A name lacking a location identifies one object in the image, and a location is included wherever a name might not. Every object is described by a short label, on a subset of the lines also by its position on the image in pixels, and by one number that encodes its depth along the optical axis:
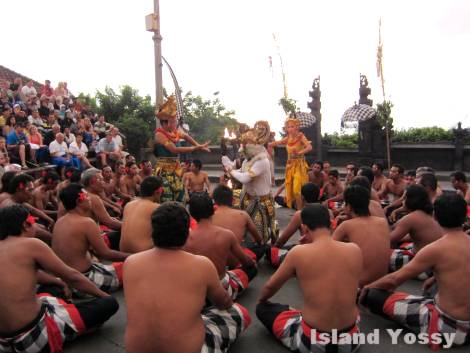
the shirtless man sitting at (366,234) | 3.61
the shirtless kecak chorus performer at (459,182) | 6.04
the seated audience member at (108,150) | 12.31
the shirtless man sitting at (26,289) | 2.76
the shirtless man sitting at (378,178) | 7.51
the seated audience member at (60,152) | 10.80
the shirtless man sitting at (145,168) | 8.05
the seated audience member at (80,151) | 11.26
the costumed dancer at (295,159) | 8.54
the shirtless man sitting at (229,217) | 4.32
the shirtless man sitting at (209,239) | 3.50
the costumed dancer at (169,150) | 6.22
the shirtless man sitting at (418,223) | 4.02
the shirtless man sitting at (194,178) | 7.90
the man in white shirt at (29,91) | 13.21
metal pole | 10.66
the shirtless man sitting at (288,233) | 4.39
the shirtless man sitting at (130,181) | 8.08
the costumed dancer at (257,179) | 5.53
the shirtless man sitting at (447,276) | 2.88
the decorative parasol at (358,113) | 14.76
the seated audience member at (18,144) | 10.02
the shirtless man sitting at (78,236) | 3.80
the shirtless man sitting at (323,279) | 2.68
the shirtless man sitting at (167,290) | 2.30
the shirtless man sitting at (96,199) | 4.86
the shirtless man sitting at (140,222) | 4.34
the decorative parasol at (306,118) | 16.81
